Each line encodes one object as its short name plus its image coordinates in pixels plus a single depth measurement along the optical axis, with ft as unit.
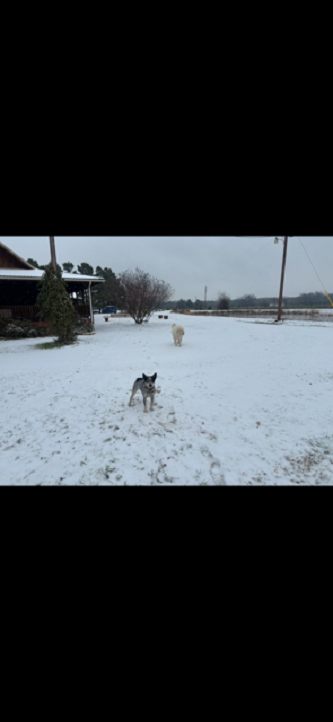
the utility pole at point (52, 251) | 45.49
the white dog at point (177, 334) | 38.17
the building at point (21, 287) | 50.01
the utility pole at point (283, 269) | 65.31
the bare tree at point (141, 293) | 68.21
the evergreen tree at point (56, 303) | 36.94
